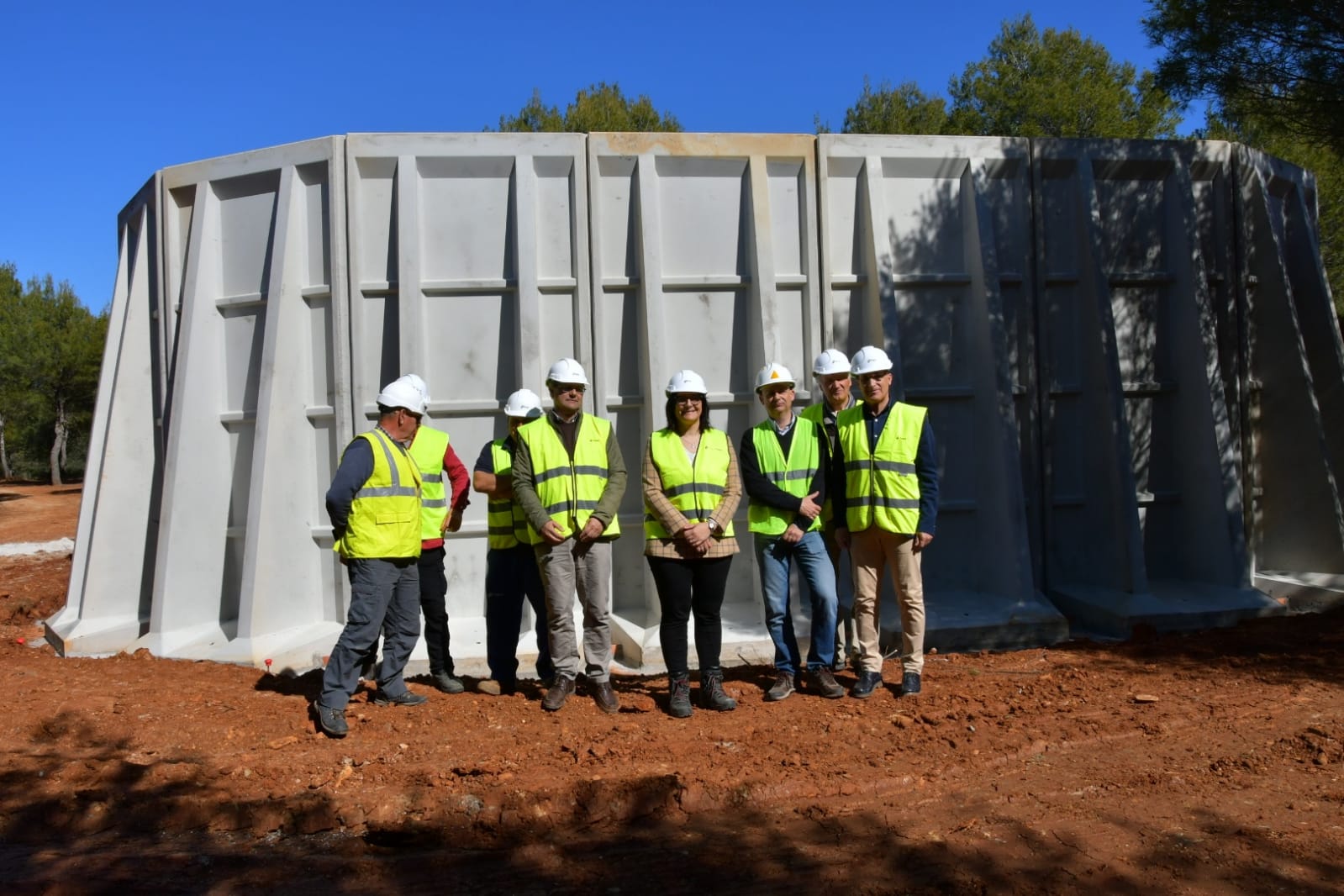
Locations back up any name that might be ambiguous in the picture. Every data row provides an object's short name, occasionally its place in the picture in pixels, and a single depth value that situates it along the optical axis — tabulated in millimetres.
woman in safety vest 6320
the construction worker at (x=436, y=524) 6656
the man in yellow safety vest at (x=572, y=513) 6418
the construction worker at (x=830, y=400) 6754
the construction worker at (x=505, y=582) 7035
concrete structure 8578
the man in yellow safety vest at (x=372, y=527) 6078
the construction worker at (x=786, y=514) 6516
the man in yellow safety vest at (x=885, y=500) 6488
